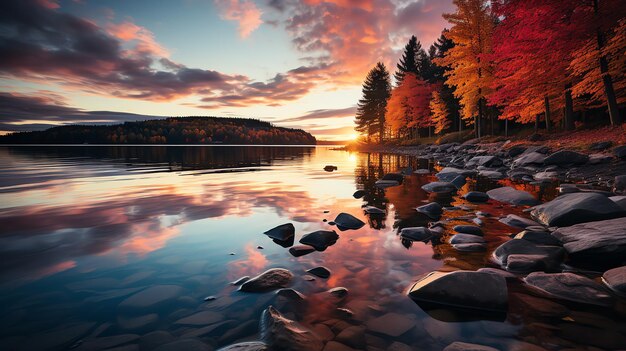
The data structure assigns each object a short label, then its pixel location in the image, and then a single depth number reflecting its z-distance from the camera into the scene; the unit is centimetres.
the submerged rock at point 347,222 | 592
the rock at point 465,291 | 287
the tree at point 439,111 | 3756
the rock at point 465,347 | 220
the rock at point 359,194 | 940
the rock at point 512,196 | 708
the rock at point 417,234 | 505
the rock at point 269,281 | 341
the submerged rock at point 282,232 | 531
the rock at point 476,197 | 784
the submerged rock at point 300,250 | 455
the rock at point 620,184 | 752
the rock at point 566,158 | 1129
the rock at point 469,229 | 515
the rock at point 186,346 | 238
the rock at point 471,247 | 442
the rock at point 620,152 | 976
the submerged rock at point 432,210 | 659
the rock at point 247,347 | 227
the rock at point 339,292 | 323
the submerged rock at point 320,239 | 490
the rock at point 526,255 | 366
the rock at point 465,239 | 471
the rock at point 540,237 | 424
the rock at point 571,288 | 288
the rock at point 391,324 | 257
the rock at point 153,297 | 308
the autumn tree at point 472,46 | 2366
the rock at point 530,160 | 1301
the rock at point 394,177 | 1202
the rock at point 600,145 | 1143
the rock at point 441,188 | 967
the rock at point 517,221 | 541
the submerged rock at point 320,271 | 376
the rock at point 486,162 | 1500
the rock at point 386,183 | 1126
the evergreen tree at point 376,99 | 5741
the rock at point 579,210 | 465
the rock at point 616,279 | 301
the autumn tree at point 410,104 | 4116
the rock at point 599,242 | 361
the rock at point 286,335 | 236
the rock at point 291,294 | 319
